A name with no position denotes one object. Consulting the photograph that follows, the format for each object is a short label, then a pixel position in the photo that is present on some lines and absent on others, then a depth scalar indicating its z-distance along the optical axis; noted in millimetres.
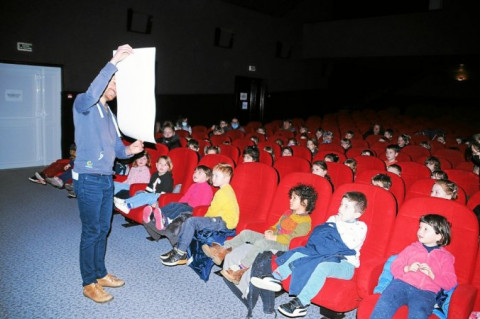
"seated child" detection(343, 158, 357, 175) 4527
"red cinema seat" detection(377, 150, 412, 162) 5204
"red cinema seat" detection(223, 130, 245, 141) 8203
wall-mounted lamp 15039
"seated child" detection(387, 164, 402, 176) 4246
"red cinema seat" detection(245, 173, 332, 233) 3186
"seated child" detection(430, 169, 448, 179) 3820
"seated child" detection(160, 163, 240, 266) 3416
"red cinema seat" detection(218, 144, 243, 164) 5484
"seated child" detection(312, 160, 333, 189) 4055
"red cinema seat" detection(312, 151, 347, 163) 5100
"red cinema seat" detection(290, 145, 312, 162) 5507
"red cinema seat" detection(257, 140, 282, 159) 6000
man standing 2689
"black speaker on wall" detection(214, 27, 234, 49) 11297
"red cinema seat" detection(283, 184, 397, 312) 2490
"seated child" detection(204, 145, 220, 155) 5188
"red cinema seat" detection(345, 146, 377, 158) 5438
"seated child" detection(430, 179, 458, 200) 3111
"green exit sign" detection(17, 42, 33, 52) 7596
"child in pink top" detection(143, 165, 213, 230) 3701
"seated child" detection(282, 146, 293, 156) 5445
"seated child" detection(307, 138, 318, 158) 6170
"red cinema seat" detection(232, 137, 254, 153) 6504
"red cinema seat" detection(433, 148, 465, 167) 5473
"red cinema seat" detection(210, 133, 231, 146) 6879
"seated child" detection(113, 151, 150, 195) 4750
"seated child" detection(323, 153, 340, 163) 4945
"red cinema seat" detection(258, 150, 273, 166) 5027
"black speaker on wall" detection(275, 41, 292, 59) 13547
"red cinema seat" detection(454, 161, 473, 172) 4698
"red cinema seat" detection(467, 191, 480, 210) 3138
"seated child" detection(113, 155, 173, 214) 4141
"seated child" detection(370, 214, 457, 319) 2223
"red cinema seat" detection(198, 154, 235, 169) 4387
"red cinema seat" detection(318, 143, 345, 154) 5958
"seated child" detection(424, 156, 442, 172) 4449
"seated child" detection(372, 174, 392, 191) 3490
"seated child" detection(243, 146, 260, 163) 4811
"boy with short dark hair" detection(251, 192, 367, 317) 2578
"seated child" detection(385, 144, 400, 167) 5163
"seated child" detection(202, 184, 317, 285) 3012
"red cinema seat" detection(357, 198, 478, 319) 2183
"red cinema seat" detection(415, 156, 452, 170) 4841
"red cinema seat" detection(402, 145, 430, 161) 5742
